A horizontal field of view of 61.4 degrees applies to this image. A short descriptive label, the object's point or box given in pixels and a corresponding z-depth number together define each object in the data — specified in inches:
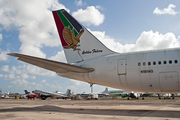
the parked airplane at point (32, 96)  2504.2
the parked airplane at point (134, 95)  2182.6
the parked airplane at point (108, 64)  482.9
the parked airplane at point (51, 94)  2254.3
